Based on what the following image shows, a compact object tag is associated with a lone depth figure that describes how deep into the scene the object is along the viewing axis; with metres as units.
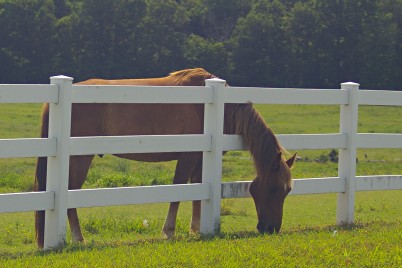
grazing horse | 15.52
